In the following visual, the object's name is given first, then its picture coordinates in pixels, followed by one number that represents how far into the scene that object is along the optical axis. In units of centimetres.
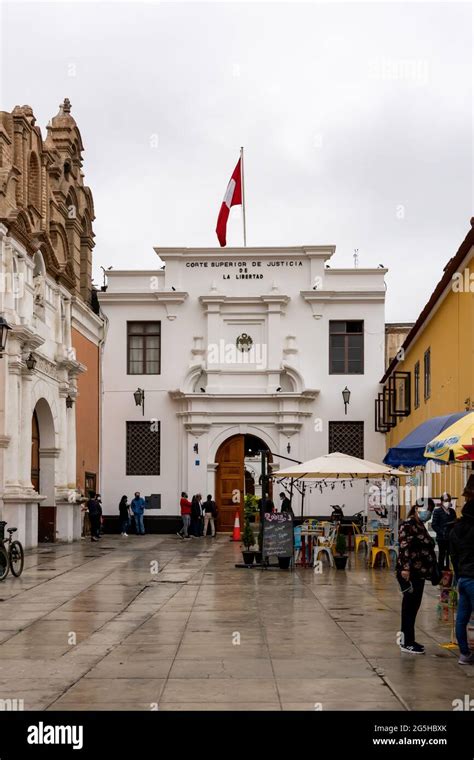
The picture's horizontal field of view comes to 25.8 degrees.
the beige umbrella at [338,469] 1977
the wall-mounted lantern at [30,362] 2350
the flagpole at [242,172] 3528
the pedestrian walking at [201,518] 3173
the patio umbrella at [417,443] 1480
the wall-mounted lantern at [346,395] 3288
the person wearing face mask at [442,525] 1580
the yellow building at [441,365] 1780
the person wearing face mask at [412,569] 1039
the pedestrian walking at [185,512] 3083
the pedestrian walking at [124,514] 3247
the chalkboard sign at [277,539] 1980
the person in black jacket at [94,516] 2983
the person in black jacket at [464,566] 957
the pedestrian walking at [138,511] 3222
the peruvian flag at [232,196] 3453
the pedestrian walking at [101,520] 3044
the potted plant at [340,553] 2041
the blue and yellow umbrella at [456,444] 1065
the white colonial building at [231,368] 3347
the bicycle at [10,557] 1719
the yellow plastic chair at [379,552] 2073
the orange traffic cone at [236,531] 3036
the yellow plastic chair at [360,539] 2288
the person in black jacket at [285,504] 2567
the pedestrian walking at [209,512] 3184
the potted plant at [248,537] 2170
